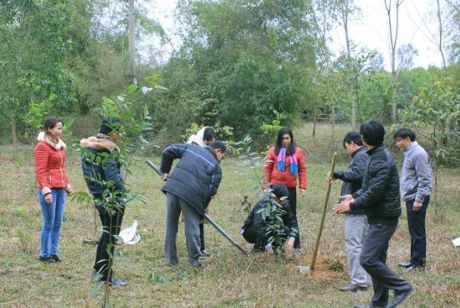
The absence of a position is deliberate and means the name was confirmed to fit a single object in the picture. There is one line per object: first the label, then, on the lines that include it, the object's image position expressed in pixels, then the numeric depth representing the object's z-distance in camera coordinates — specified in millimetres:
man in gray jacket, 6184
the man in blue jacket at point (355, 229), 5410
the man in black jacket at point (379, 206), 4598
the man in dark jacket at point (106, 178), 3793
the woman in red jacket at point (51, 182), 5898
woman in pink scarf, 7145
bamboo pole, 5422
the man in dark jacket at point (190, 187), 5996
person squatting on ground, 6375
